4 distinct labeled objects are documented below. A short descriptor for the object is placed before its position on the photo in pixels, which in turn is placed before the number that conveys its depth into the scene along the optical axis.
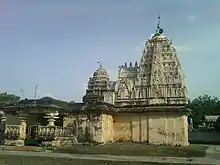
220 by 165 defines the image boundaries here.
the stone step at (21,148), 20.75
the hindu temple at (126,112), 25.47
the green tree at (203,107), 70.38
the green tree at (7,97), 61.99
